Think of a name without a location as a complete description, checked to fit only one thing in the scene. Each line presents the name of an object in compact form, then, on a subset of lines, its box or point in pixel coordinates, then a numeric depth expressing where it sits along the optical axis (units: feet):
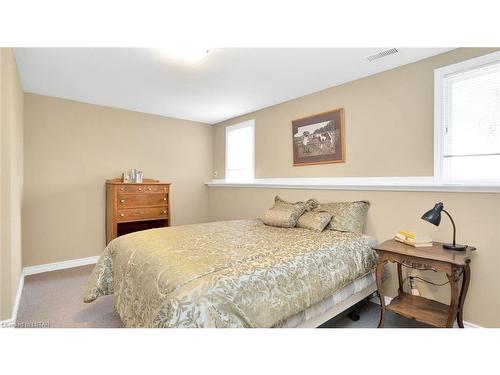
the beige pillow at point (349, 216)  8.40
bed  4.38
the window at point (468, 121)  6.60
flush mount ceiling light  7.34
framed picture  9.87
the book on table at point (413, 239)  6.78
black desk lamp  6.28
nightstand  5.72
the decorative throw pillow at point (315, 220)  8.57
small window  13.96
